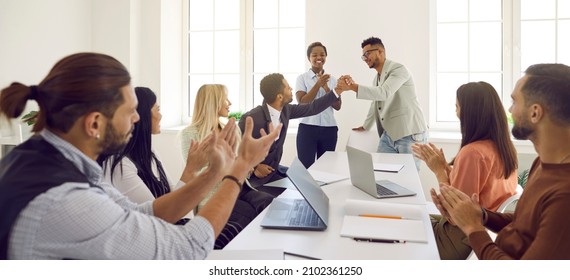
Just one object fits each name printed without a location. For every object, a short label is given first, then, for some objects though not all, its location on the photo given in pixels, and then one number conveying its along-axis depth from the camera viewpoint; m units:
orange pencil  1.50
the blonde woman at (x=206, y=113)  2.62
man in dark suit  2.73
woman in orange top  1.68
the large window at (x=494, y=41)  4.11
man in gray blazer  3.37
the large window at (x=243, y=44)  4.64
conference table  1.20
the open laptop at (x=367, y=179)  1.82
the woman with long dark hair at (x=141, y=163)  1.68
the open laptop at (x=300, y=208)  1.42
